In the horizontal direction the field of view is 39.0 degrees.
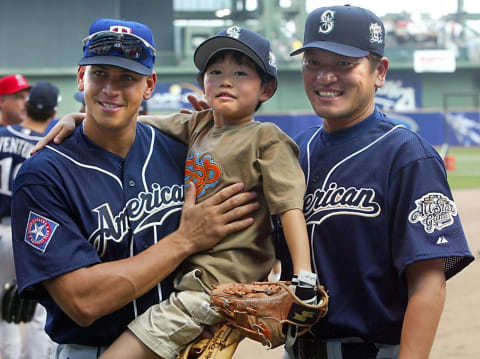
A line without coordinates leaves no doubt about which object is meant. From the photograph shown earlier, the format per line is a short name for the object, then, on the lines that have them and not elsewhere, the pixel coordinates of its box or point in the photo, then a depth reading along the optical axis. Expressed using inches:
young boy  87.4
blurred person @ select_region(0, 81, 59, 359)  174.2
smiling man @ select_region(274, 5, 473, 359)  78.6
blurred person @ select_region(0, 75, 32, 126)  233.3
